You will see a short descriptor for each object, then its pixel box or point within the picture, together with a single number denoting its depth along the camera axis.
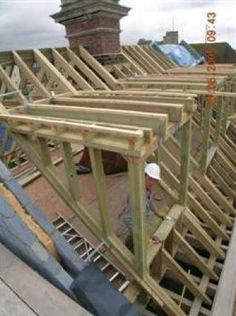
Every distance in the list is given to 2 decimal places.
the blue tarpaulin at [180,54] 10.97
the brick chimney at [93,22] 5.84
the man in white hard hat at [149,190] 3.26
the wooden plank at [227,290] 3.65
